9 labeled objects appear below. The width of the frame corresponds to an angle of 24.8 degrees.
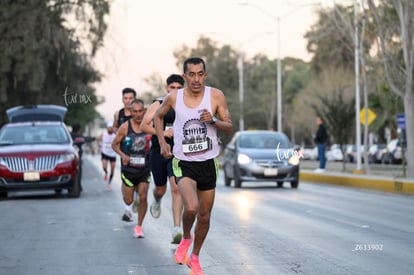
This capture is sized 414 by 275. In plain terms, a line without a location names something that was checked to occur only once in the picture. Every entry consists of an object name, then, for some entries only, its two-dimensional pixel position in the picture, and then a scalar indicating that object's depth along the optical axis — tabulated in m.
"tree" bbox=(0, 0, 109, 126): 35.16
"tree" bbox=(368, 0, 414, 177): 26.59
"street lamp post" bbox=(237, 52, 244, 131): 58.22
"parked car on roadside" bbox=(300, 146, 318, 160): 71.38
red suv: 19.58
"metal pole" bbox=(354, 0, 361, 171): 31.36
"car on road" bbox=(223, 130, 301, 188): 24.20
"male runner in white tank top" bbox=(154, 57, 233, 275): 8.49
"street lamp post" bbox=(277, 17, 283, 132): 47.69
